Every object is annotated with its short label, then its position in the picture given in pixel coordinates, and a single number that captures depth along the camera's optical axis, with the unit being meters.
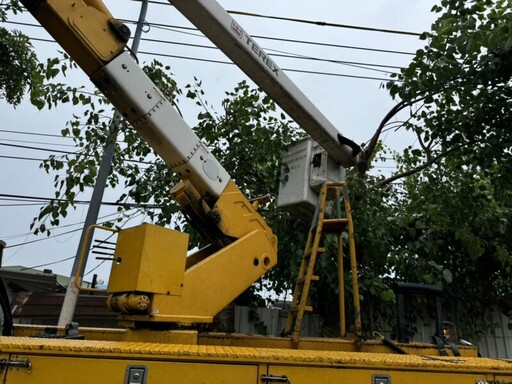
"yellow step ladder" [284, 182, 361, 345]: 3.99
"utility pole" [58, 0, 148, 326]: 6.81
